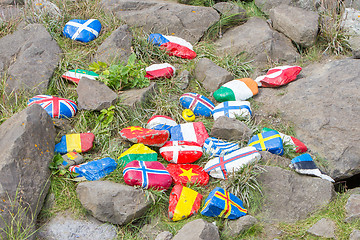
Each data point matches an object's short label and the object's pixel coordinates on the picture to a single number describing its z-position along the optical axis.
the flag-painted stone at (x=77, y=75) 4.34
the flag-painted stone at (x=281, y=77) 4.59
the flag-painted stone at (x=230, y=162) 3.54
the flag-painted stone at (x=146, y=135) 3.72
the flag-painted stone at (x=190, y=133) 3.95
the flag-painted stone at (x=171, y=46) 4.99
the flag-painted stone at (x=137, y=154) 3.62
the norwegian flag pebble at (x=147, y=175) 3.30
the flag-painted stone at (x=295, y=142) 3.95
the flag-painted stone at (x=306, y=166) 3.67
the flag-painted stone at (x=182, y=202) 3.29
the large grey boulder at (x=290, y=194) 3.47
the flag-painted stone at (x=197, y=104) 4.34
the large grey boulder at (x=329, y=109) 3.91
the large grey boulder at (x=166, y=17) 5.24
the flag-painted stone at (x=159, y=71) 4.57
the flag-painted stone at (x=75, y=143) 3.66
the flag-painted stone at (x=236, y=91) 4.46
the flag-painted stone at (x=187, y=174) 3.58
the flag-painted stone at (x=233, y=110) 4.22
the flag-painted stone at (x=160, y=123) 4.02
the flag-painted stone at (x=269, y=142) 3.80
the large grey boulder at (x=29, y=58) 4.25
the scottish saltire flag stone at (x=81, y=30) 4.89
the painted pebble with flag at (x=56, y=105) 3.93
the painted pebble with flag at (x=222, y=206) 3.21
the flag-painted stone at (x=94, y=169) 3.43
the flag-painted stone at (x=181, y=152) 3.75
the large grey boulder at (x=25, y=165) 2.89
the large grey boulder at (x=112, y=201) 3.13
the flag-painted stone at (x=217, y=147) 3.80
